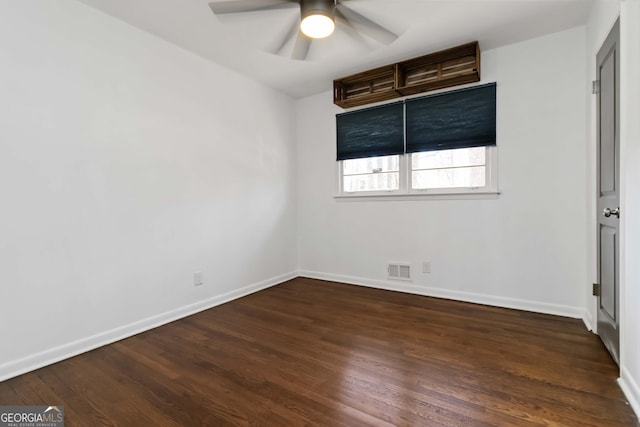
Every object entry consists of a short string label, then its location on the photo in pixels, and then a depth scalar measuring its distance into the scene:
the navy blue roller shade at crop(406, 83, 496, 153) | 2.98
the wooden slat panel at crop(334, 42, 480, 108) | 2.90
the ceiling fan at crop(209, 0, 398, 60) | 1.71
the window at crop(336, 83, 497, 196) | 3.03
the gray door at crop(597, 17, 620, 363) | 1.85
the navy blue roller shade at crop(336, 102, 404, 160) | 3.52
